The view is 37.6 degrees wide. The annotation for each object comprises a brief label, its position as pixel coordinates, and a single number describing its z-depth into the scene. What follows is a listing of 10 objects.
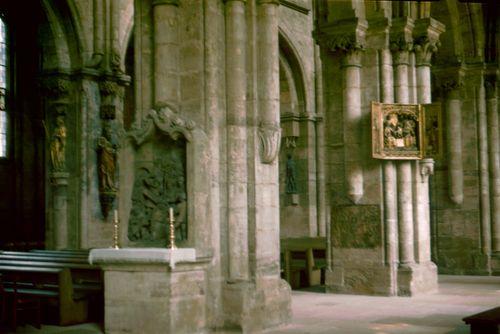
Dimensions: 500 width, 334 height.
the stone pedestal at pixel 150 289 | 8.39
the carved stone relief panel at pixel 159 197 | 8.98
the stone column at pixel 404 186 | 13.20
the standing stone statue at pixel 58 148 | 17.36
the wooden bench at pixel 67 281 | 10.02
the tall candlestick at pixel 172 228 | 8.50
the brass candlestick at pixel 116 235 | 9.10
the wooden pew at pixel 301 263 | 14.80
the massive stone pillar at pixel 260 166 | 9.45
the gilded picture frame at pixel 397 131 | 13.06
